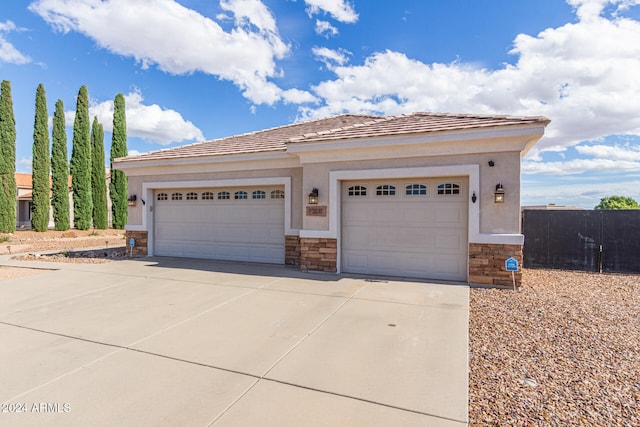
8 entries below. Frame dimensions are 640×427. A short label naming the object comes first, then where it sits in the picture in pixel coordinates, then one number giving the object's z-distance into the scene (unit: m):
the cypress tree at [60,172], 24.03
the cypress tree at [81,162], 24.95
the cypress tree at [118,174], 26.19
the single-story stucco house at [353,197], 6.93
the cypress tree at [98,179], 26.11
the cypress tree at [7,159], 22.61
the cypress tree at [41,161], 23.75
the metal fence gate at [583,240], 8.80
